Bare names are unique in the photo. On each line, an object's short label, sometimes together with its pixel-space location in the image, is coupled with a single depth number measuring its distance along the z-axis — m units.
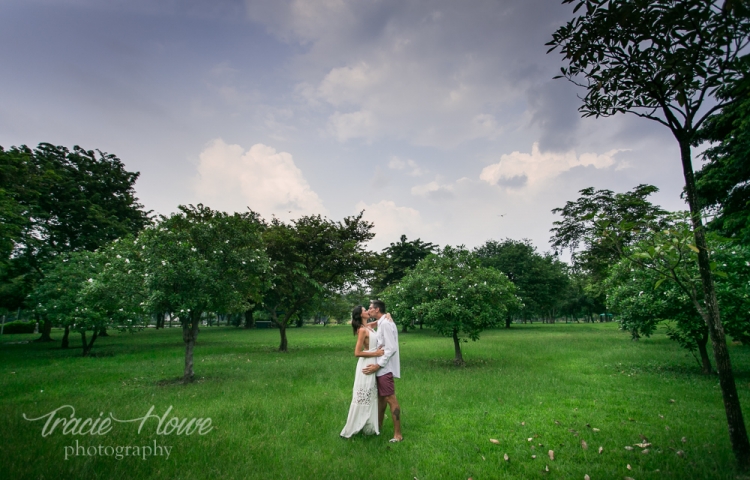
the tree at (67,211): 22.94
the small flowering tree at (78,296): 15.97
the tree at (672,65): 3.65
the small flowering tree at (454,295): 13.26
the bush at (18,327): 43.22
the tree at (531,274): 44.03
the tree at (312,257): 20.62
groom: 6.08
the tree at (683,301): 9.36
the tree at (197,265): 10.43
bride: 6.21
